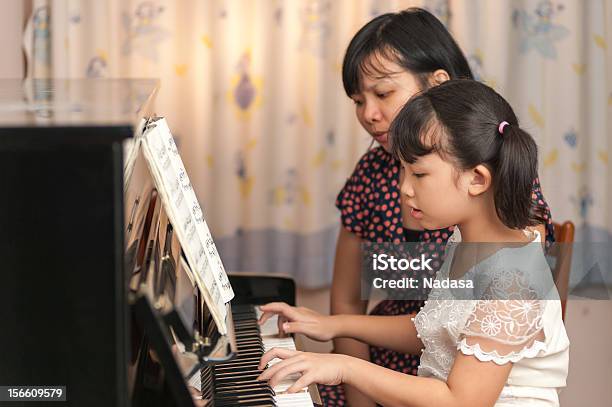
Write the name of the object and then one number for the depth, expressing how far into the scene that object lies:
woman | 2.90
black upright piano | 1.97
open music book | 2.22
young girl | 2.39
